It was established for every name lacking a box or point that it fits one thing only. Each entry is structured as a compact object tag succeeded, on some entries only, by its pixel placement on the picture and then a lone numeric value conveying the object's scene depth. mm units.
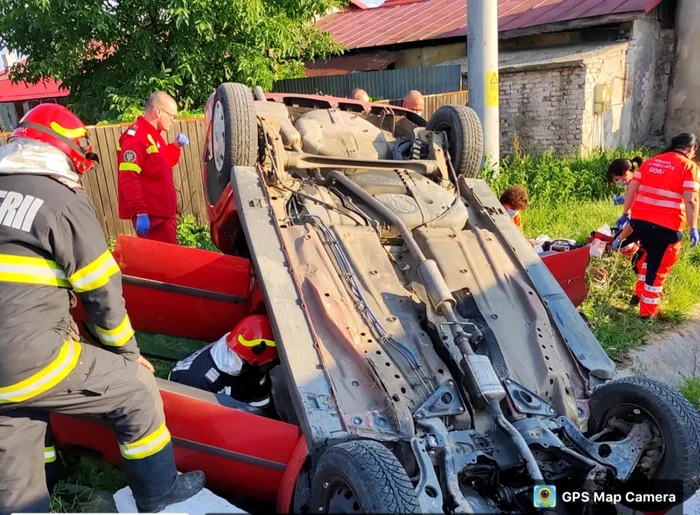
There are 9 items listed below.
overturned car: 2242
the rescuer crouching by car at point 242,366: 2848
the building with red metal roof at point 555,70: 9242
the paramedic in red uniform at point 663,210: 4625
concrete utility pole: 6219
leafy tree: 8344
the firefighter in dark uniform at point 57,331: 2047
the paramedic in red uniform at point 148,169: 4566
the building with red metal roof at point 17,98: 16281
